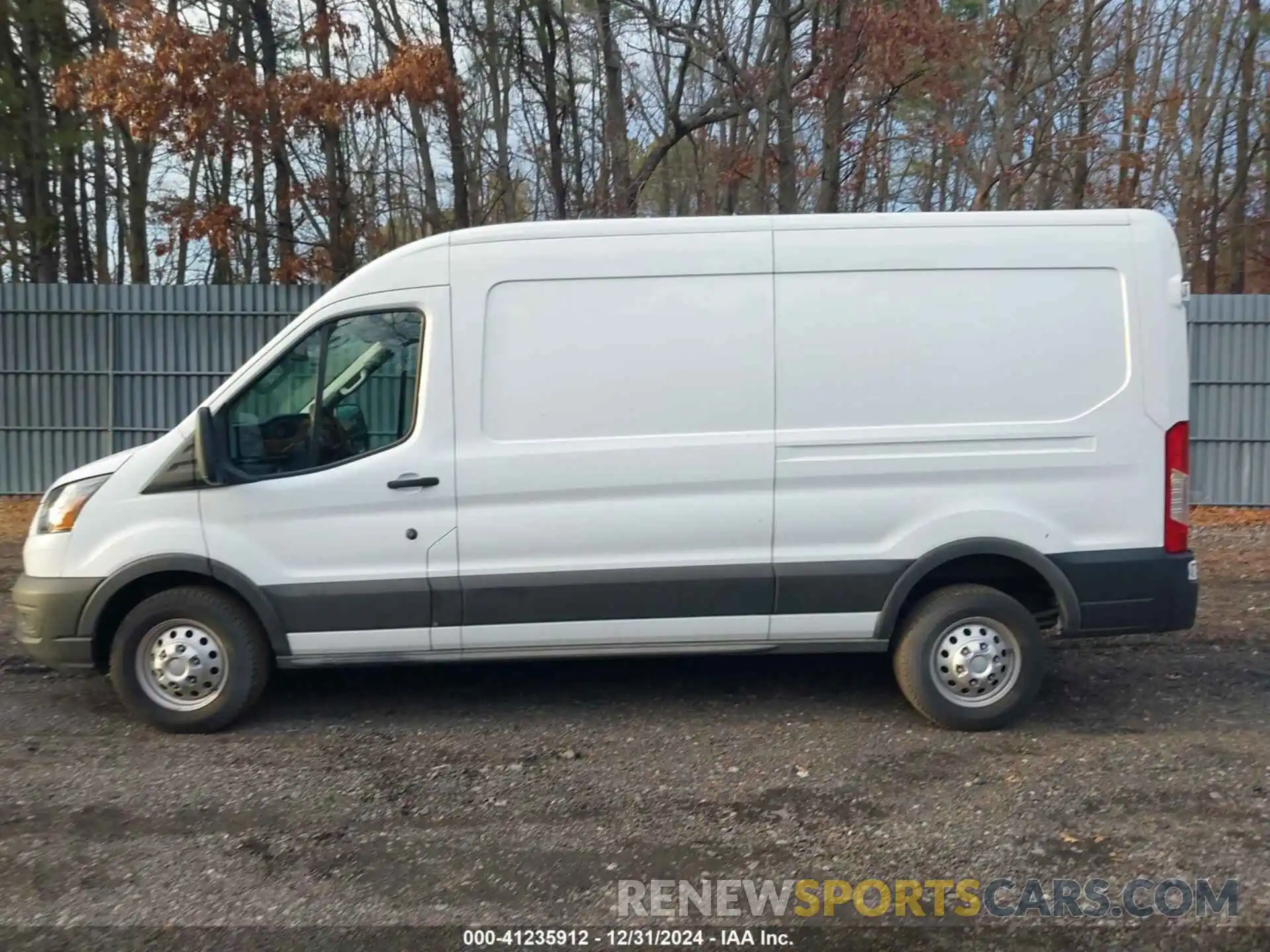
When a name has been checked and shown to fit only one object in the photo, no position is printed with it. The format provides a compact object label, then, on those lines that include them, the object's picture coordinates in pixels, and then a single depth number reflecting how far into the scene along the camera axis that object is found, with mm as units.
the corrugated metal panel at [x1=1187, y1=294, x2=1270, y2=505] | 11211
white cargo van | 5070
